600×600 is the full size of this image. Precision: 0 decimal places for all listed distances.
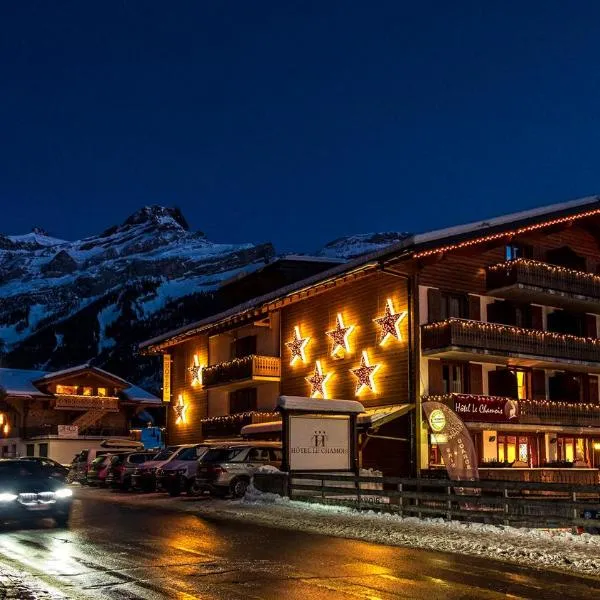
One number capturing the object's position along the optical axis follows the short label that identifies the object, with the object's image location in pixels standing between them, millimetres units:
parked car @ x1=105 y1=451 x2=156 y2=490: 35188
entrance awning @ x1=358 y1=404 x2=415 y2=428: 30625
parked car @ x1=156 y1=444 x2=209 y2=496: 30172
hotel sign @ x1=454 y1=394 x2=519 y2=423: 31016
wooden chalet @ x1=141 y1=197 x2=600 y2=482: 31797
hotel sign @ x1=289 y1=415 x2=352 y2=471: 26703
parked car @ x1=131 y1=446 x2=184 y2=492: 32844
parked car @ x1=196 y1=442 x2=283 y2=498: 27641
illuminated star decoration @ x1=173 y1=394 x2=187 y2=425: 48938
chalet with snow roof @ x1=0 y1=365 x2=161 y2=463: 62719
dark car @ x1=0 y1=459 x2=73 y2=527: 19594
